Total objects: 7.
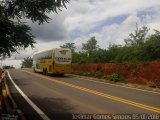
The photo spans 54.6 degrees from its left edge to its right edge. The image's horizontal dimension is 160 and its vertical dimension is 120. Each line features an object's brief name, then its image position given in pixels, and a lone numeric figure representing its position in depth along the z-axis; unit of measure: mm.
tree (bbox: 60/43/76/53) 51802
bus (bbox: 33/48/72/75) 17699
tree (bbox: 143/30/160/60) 14716
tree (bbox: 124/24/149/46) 26725
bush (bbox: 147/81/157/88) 10719
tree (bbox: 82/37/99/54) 37962
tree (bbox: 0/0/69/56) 6861
